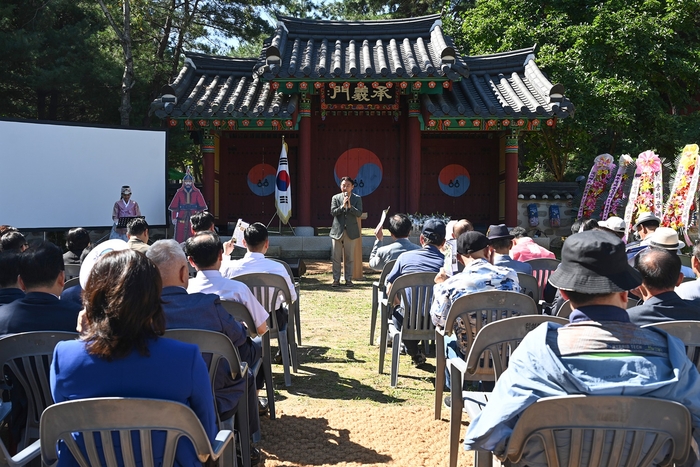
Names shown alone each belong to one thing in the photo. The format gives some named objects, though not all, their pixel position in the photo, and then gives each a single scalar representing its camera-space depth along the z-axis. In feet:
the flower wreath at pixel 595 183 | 43.91
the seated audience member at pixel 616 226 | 18.19
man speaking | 31.91
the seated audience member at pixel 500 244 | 14.97
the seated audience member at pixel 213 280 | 11.90
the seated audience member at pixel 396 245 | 20.30
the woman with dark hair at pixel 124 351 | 6.46
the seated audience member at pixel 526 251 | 18.22
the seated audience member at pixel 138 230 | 18.58
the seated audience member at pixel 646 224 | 17.98
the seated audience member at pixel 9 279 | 10.80
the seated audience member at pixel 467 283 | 12.23
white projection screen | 38.04
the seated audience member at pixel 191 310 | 9.42
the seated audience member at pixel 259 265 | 15.78
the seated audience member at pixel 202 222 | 19.07
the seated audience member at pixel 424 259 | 15.83
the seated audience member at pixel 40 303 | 9.66
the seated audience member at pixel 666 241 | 14.76
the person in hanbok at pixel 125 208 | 39.47
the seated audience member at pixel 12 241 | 15.09
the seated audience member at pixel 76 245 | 18.72
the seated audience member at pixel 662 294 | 9.99
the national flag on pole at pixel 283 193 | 40.50
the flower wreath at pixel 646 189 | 37.29
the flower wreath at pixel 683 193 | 34.60
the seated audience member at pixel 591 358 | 6.47
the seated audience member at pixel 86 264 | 11.39
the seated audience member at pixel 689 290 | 11.98
